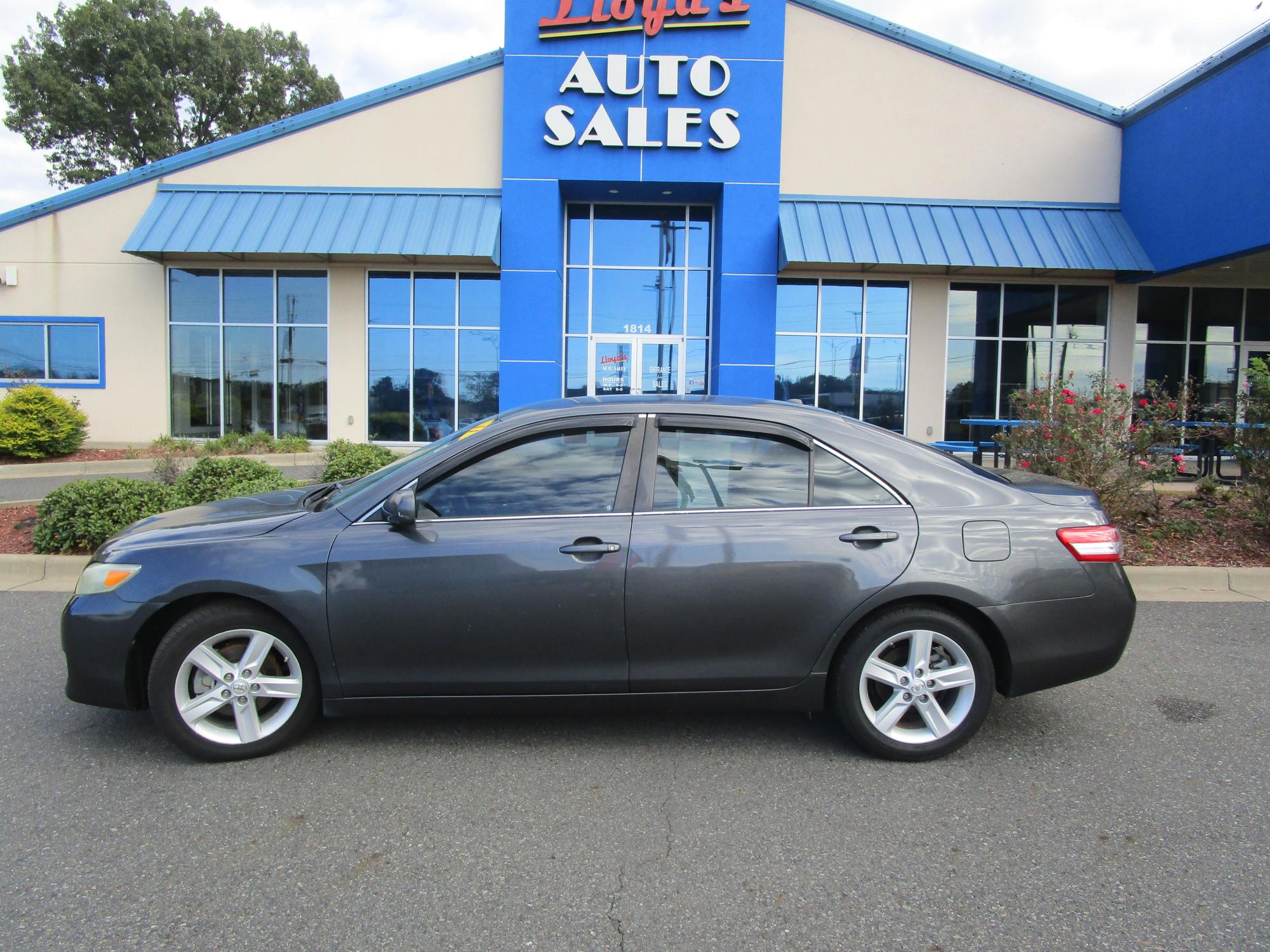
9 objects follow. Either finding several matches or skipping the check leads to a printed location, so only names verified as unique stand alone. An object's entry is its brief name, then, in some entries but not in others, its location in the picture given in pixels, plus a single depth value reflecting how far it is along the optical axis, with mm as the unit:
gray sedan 3303
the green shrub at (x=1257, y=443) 7316
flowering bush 7539
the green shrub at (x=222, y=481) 7391
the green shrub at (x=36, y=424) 13242
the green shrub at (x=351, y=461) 8422
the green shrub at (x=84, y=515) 6789
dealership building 14922
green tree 29969
